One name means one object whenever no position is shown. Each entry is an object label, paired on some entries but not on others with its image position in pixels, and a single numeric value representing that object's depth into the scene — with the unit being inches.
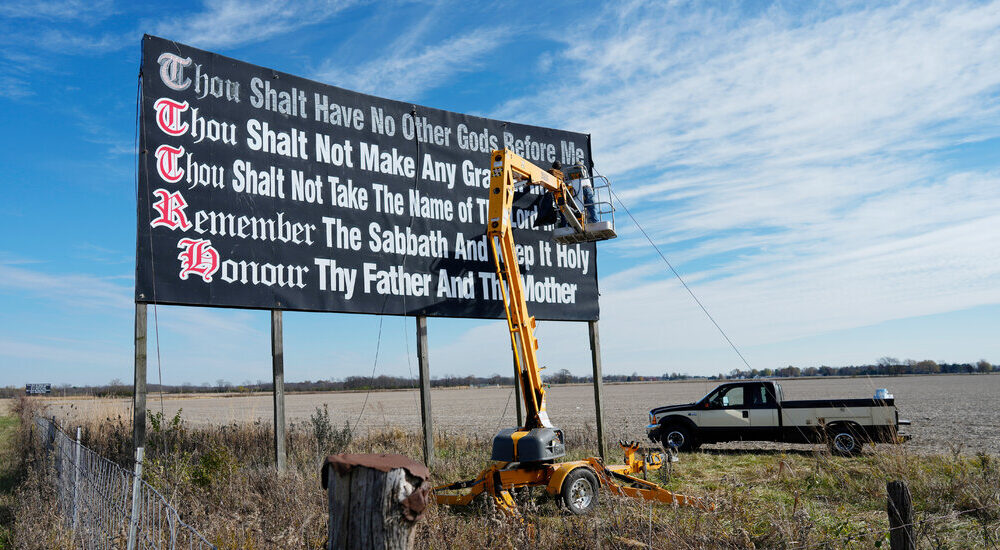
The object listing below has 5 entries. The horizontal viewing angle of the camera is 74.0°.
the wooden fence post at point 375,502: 80.0
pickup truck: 581.0
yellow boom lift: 344.2
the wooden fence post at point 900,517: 171.9
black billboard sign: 350.0
